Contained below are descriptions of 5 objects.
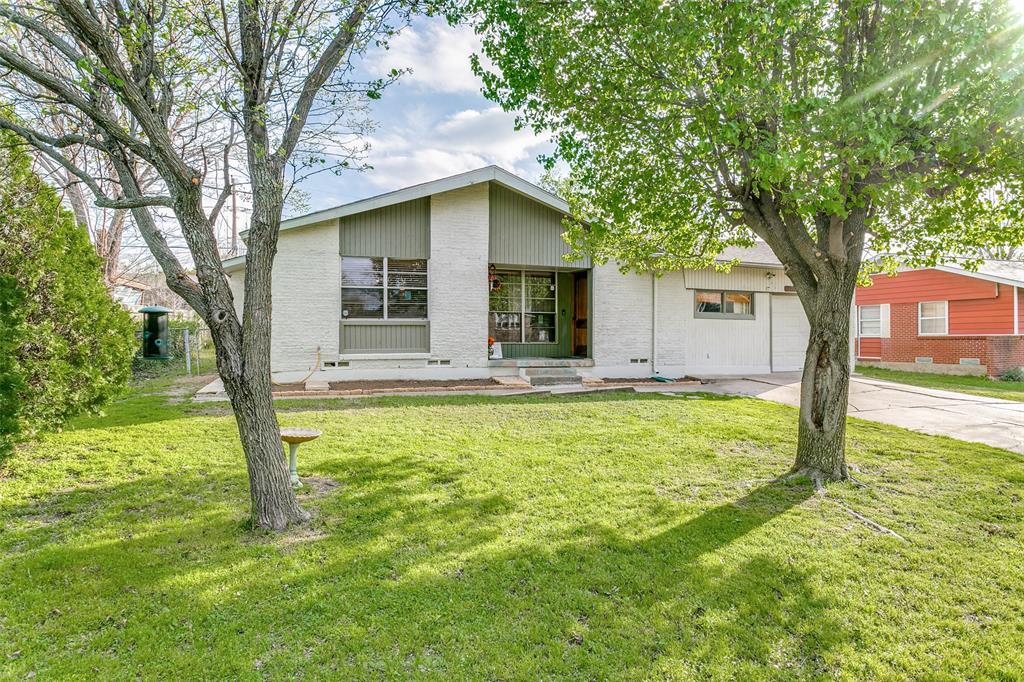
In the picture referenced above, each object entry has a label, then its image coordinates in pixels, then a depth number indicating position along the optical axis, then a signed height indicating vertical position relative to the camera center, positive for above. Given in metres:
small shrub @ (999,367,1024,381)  15.31 -1.23
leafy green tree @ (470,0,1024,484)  4.00 +1.94
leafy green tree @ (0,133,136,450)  5.02 +0.31
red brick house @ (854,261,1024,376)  15.84 +0.49
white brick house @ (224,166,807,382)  11.07 +0.97
